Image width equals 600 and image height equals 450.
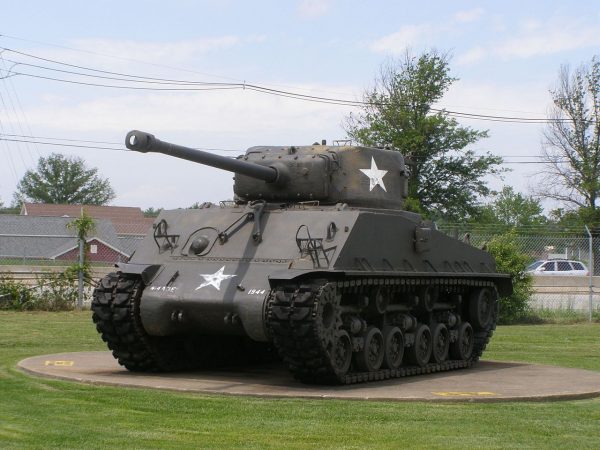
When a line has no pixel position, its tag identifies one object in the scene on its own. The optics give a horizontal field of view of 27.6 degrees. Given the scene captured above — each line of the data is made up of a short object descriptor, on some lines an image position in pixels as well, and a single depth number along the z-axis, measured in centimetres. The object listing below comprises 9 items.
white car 4262
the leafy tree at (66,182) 10219
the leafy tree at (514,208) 8452
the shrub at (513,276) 3025
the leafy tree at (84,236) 3036
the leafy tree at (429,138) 4328
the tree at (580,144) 5153
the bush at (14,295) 2972
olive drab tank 1508
